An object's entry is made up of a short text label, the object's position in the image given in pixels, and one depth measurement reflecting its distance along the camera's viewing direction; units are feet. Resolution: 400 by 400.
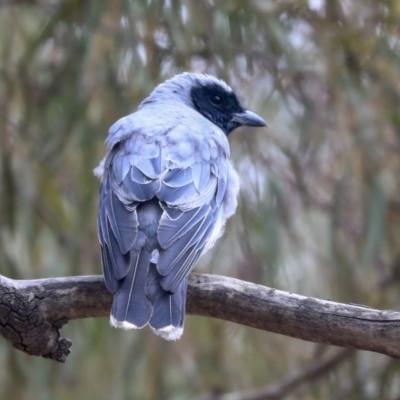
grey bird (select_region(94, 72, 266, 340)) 24.08
